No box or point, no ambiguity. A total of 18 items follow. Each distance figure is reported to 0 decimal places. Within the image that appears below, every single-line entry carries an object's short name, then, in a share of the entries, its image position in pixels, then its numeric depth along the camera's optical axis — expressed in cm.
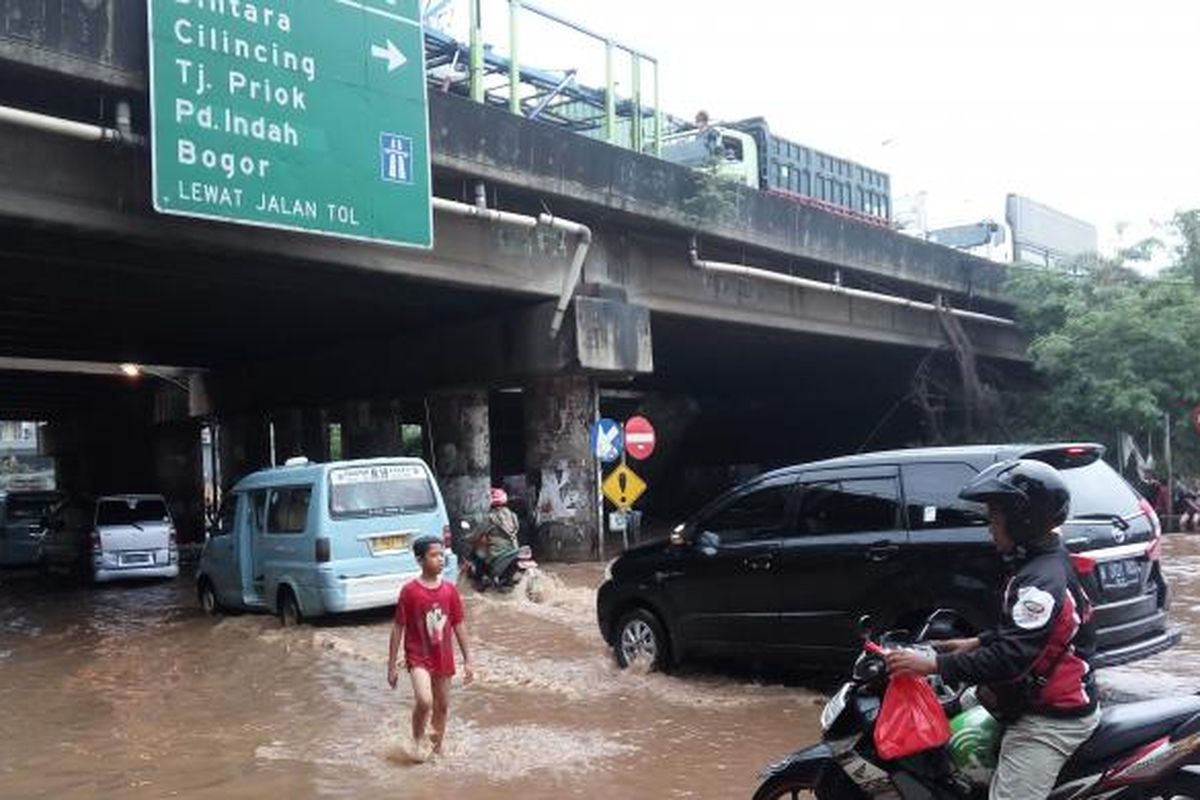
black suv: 714
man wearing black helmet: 349
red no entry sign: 1731
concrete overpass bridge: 1217
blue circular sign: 1738
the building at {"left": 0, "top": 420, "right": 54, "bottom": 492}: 7250
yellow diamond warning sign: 1594
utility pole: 2524
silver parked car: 2002
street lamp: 2800
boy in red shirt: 705
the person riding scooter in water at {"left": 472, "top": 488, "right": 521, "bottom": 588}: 1455
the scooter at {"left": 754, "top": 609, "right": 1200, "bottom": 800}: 361
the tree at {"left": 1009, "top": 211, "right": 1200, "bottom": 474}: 2561
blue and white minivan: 1238
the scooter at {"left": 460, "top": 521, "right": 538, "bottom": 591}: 1434
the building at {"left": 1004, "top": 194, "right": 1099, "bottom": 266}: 3209
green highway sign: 1153
